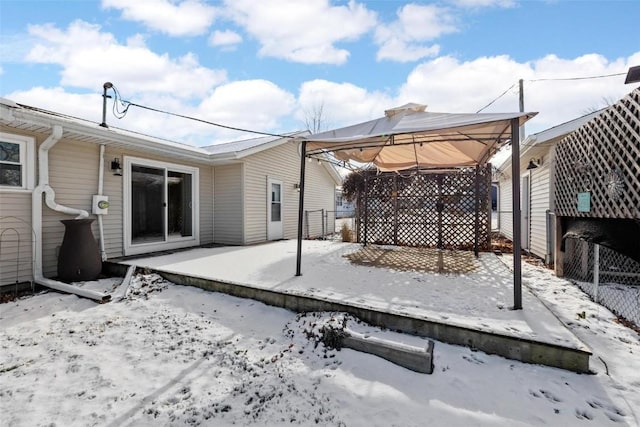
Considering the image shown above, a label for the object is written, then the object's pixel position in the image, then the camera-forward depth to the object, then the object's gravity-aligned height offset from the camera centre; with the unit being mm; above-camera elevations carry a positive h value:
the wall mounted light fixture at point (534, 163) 6339 +1078
